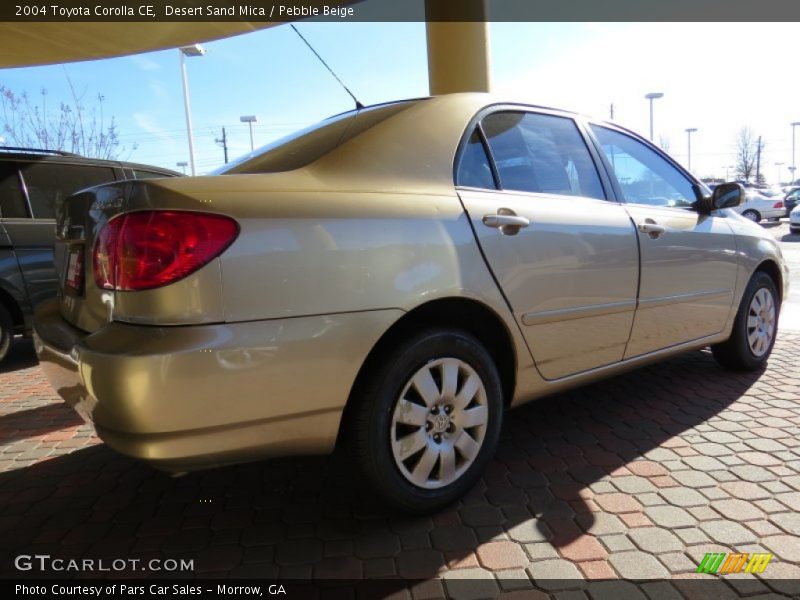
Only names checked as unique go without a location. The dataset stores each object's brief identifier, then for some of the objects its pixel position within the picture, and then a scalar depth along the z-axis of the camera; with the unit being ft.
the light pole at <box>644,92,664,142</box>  104.58
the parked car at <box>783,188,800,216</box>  76.89
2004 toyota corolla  5.63
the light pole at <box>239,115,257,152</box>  78.74
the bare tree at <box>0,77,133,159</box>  46.24
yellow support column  21.48
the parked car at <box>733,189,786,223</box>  76.07
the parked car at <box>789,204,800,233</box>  55.98
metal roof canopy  21.72
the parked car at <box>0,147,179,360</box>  16.43
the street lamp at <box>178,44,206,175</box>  37.67
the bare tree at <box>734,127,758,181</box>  202.76
